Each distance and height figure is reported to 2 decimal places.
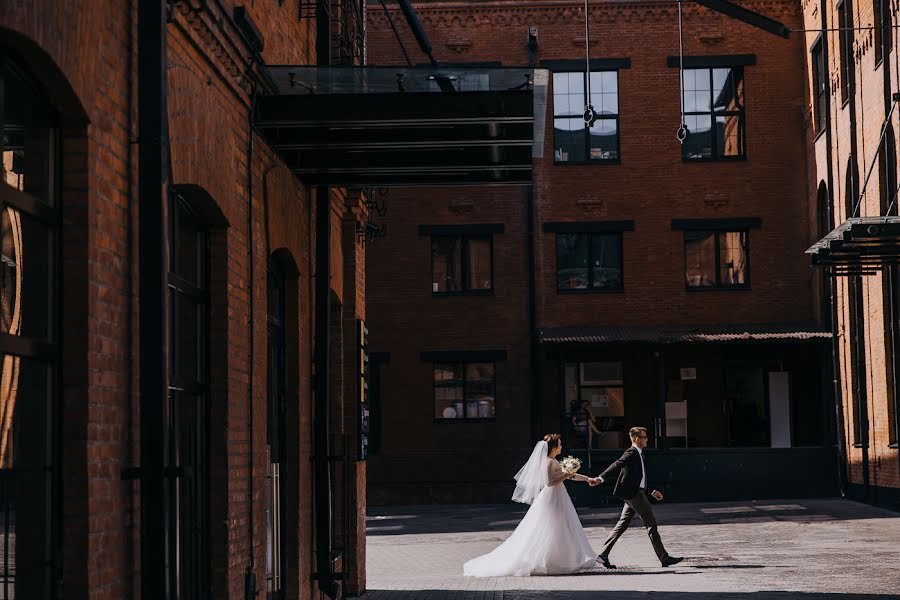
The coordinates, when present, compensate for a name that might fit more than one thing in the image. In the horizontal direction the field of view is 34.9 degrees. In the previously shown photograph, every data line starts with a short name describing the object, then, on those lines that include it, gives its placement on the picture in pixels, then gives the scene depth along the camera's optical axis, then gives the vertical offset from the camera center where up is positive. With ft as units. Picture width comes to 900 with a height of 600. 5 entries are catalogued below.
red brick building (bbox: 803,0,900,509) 85.56 +14.41
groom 59.62 -3.33
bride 60.18 -5.23
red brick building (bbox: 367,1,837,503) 110.83 +12.15
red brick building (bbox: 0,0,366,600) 18.99 +2.01
